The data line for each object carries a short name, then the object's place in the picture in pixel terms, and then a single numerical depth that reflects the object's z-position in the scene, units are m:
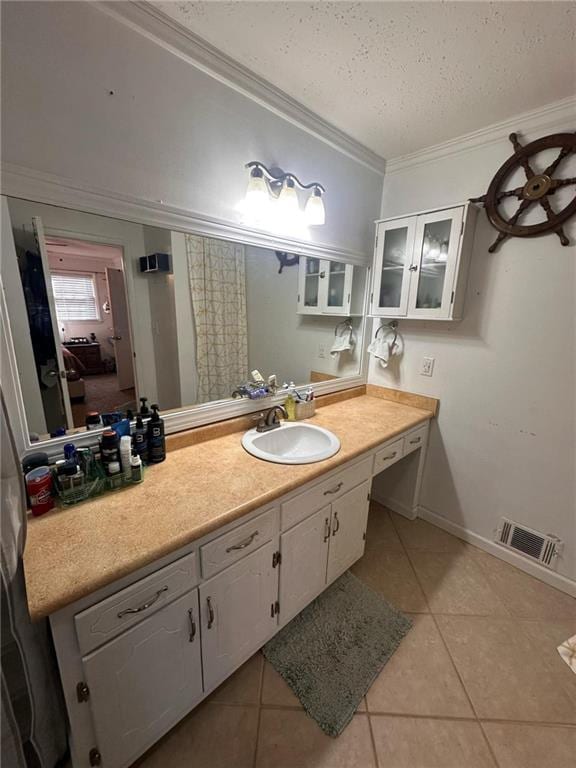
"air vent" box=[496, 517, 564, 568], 1.64
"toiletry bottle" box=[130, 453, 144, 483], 1.07
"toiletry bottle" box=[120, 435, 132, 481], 1.04
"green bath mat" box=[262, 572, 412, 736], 1.16
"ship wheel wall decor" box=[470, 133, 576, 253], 1.39
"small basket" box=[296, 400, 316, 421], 1.74
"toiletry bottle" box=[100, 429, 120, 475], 1.02
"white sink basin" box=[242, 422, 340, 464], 1.47
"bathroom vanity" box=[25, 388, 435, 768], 0.75
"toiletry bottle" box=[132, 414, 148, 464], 1.17
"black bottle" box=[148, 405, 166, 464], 1.20
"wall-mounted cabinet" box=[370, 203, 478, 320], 1.65
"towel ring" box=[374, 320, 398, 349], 2.08
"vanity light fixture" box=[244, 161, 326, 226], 1.33
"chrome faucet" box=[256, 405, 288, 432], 1.57
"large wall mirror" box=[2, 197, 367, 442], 1.00
